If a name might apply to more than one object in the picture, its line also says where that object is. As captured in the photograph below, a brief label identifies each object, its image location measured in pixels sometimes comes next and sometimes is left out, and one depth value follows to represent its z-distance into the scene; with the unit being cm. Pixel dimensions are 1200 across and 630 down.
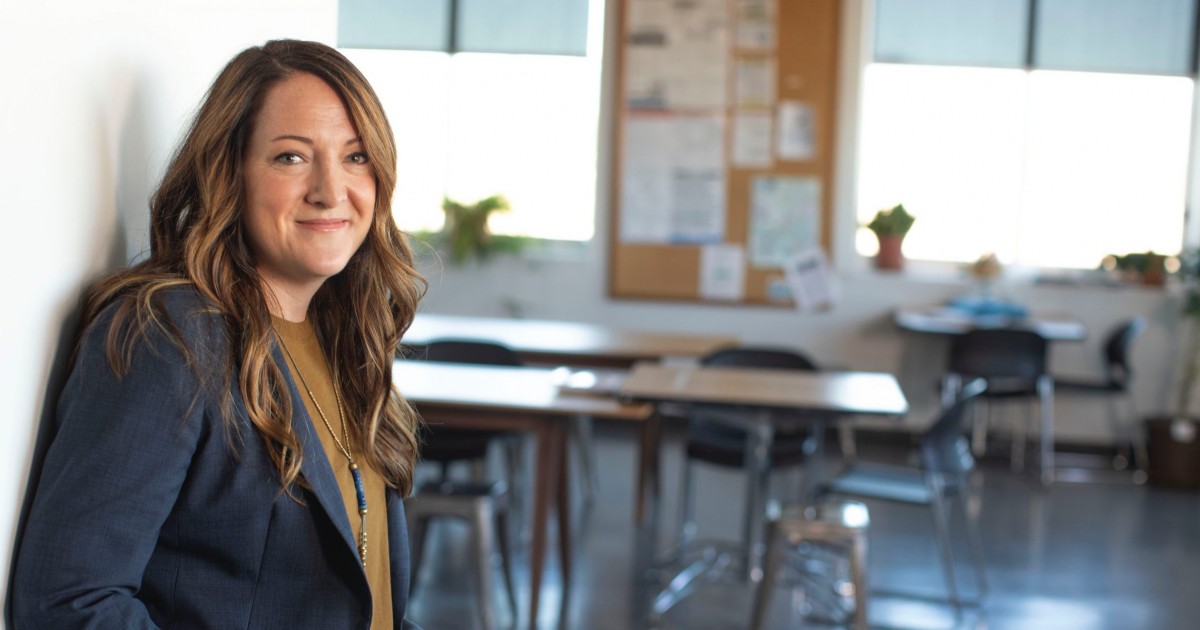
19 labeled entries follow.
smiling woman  103
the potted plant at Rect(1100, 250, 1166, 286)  714
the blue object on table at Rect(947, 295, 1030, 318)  700
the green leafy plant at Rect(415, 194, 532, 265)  769
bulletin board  750
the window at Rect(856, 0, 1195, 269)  747
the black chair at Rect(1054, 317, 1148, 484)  677
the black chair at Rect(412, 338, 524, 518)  451
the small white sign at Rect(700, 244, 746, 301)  765
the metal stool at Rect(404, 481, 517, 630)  353
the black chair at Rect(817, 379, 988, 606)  405
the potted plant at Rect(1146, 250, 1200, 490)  661
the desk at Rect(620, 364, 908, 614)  382
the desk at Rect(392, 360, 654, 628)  376
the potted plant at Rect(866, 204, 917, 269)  751
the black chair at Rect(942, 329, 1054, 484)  646
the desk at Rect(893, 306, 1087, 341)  675
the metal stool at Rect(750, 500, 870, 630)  354
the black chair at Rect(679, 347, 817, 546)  466
